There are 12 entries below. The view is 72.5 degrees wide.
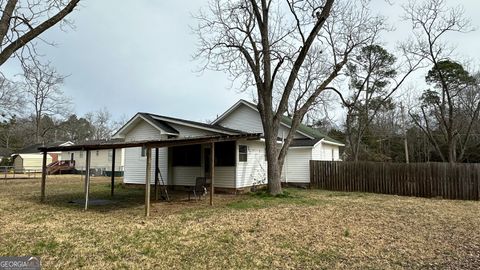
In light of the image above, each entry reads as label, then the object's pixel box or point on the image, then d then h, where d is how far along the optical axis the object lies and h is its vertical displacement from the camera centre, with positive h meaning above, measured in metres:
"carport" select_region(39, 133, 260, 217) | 9.56 +0.49
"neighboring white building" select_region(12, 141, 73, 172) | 39.41 +0.28
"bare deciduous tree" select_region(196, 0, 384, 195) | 14.31 +4.53
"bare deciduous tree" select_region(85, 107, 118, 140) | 59.69 +6.26
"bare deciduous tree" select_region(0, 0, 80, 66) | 8.00 +3.46
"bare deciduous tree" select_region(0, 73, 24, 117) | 32.71 +6.07
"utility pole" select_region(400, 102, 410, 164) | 35.78 +5.21
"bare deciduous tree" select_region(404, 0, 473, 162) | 22.06 +6.22
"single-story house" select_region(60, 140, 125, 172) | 34.53 +0.13
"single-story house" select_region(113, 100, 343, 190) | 15.89 +0.25
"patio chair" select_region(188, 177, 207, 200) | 13.09 -1.11
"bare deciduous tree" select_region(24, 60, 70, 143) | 40.41 +6.66
